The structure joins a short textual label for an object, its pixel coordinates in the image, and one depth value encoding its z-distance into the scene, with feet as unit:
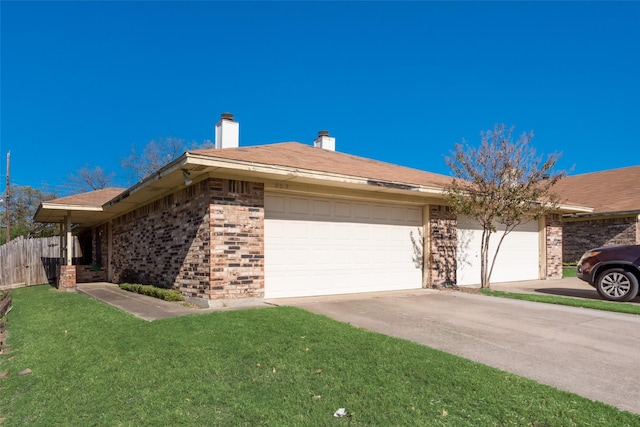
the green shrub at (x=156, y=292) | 28.37
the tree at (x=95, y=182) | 124.77
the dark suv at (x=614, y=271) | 29.07
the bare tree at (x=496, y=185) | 32.83
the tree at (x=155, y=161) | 115.34
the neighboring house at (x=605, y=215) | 54.95
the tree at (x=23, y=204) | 119.14
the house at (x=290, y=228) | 25.63
